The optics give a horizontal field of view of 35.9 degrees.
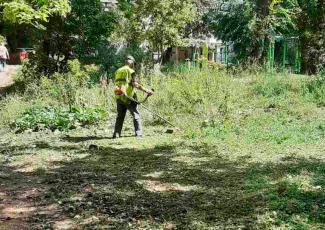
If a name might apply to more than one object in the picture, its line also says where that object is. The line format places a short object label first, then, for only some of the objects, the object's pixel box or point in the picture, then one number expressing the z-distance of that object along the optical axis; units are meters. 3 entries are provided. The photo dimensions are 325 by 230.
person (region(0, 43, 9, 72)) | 25.73
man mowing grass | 11.66
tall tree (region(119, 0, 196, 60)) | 21.75
